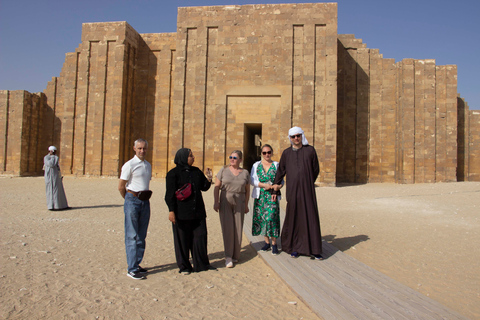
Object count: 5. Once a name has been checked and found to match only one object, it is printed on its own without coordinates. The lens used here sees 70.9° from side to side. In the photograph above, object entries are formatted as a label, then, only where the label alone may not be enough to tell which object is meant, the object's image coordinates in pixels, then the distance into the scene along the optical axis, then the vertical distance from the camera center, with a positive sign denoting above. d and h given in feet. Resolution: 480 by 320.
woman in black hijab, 14.48 -2.04
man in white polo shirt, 14.05 -1.73
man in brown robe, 16.51 -1.60
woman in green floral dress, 17.12 -1.77
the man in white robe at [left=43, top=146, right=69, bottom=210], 30.12 -1.88
